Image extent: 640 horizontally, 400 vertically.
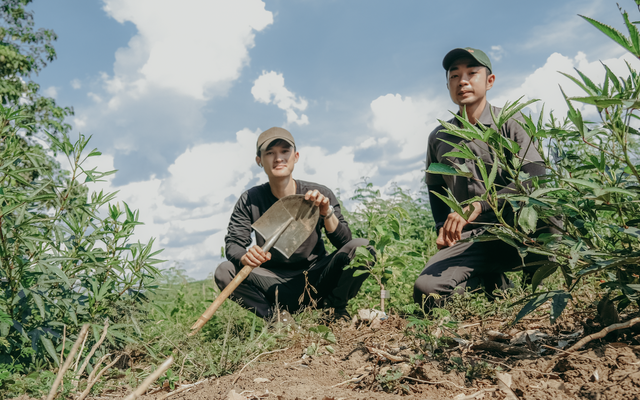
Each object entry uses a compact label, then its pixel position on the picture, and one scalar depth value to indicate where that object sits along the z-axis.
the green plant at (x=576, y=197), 1.38
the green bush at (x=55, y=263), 2.13
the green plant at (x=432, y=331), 1.97
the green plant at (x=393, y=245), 2.92
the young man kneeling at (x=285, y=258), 3.42
